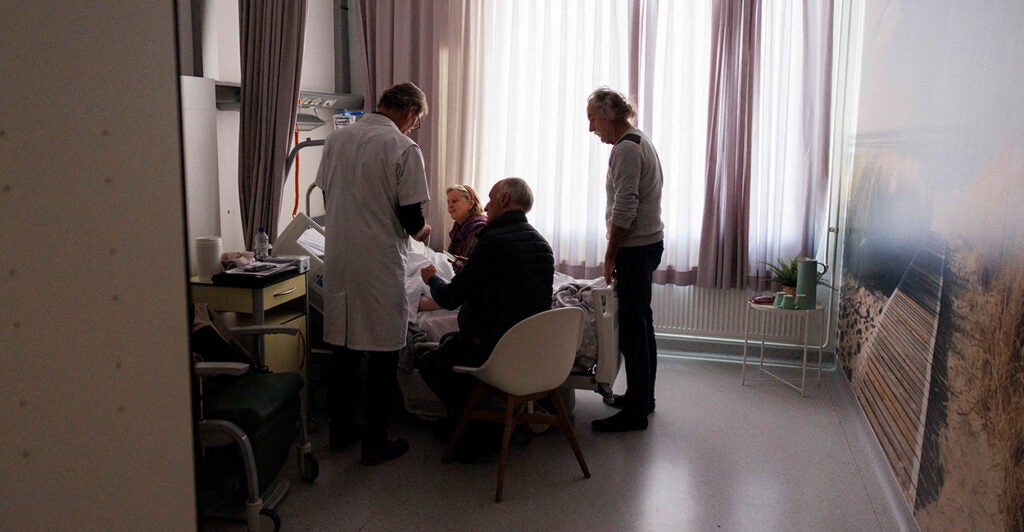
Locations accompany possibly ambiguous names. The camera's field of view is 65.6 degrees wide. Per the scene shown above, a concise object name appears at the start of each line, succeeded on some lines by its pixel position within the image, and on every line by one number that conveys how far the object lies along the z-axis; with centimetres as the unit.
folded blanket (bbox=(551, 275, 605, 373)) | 340
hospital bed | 337
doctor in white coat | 302
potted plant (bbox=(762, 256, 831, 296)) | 415
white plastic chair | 274
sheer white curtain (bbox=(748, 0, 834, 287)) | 439
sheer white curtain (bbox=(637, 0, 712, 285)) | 457
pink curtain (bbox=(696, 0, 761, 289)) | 443
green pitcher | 401
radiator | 468
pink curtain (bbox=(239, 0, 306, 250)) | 361
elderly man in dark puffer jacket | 293
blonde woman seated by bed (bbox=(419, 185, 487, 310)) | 427
